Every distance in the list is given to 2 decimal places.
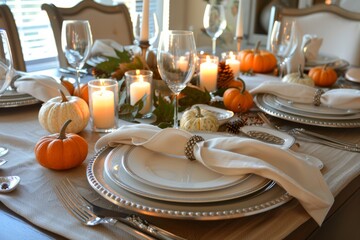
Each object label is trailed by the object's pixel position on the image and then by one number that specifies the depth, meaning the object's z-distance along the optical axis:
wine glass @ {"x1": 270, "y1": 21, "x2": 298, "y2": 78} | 1.21
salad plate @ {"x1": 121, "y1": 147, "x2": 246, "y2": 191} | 0.59
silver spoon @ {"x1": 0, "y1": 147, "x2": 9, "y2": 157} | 0.75
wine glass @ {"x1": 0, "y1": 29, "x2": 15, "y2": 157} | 0.73
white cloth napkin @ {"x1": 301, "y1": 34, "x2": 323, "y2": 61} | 1.53
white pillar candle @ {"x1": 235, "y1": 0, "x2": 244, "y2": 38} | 1.62
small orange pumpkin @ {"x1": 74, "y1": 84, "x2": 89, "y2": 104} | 1.01
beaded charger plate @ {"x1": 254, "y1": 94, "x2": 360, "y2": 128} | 0.90
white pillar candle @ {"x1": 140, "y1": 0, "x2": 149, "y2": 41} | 1.10
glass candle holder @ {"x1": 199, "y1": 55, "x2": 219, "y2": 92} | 1.17
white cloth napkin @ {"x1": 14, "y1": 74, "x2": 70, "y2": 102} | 0.99
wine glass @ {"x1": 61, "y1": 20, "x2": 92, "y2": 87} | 0.99
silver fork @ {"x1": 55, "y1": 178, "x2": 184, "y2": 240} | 0.51
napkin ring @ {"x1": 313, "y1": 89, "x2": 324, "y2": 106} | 1.02
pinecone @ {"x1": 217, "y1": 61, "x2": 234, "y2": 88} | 1.20
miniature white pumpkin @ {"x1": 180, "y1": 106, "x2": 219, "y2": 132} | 0.84
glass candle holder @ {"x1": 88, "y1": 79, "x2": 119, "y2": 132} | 0.87
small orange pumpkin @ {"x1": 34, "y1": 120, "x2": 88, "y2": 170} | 0.68
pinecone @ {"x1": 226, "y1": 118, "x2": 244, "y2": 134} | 0.89
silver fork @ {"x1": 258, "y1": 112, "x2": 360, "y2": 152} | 0.83
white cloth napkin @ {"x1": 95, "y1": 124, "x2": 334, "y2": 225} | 0.58
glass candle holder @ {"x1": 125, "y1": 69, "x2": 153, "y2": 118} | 0.99
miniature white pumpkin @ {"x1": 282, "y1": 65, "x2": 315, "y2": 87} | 1.20
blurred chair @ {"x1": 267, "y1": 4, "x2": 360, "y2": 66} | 1.99
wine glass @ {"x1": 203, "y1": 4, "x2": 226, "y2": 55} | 1.59
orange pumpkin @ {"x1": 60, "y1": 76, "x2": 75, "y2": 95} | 1.05
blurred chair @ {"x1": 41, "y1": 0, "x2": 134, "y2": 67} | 1.76
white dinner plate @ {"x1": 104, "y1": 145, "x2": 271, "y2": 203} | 0.55
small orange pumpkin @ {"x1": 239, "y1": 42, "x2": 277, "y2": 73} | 1.51
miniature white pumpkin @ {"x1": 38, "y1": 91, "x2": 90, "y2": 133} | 0.83
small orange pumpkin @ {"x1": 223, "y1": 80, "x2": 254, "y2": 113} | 1.01
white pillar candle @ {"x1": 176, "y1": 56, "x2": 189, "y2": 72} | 0.79
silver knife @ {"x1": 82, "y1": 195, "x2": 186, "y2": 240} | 0.51
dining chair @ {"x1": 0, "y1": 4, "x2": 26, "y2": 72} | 1.56
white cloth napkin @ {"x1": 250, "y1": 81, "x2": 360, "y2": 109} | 0.98
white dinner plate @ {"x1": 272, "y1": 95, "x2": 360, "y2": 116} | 0.96
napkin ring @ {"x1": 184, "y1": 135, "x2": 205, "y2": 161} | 0.68
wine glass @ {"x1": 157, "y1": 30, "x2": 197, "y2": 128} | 0.78
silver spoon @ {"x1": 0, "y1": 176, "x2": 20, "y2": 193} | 0.62
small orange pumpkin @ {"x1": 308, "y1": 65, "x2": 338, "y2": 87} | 1.29
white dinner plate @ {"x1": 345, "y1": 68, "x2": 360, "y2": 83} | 1.36
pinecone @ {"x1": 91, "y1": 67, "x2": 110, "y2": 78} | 1.20
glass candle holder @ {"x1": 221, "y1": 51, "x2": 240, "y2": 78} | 1.34
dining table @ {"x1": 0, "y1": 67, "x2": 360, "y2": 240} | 0.53
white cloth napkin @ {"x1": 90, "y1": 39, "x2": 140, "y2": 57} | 1.50
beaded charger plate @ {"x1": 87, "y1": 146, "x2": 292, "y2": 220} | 0.52
